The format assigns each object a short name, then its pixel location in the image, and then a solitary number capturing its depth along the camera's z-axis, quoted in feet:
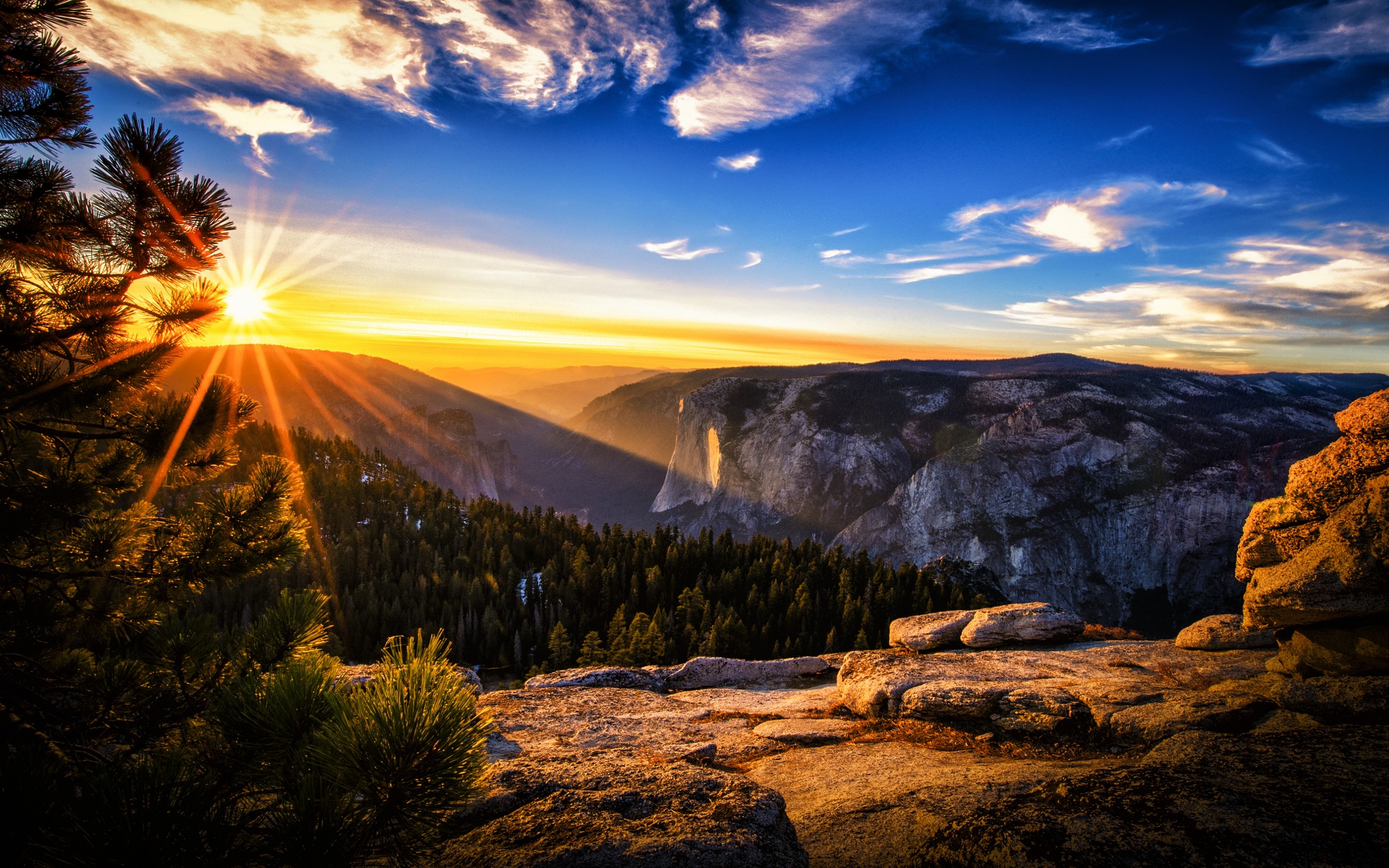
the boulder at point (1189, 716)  34.42
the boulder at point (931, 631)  74.43
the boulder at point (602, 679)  64.18
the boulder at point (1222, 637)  56.24
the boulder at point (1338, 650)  36.22
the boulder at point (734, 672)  68.33
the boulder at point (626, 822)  17.04
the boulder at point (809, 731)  43.96
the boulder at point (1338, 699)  31.24
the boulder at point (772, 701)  53.78
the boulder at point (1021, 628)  71.77
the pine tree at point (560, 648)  191.83
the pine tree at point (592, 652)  160.66
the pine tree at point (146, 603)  10.06
